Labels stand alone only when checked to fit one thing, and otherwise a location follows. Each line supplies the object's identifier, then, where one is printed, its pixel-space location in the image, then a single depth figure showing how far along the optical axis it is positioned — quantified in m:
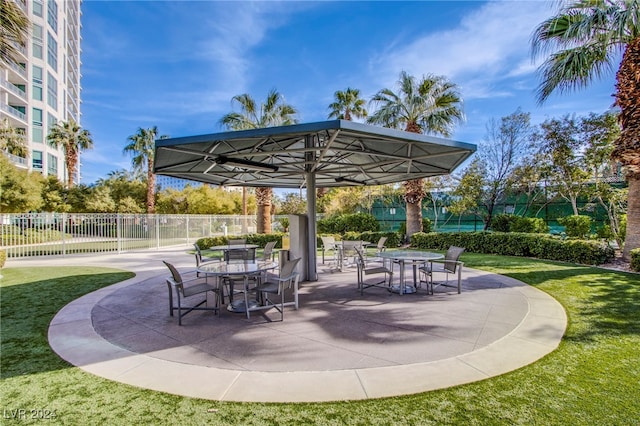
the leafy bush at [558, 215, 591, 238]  14.34
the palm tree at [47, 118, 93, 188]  28.53
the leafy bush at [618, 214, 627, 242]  12.32
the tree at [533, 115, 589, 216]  14.53
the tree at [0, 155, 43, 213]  17.58
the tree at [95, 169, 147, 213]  29.52
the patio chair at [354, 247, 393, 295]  6.64
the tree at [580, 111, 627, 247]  13.73
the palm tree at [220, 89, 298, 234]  17.28
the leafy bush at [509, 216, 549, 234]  15.95
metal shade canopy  5.00
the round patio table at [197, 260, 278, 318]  5.25
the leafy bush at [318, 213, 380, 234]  21.14
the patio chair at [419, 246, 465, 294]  6.73
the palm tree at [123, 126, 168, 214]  24.73
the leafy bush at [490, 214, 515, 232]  16.96
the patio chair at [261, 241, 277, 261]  8.96
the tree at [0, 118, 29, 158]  19.52
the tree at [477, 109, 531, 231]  16.97
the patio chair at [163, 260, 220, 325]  4.96
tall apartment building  29.67
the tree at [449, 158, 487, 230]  16.62
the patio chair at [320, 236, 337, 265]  10.72
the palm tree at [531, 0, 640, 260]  8.62
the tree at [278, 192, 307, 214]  28.28
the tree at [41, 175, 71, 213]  25.30
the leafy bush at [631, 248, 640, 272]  8.53
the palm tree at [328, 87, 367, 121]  23.05
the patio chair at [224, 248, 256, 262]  8.66
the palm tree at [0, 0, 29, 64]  7.41
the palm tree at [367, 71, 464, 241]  14.52
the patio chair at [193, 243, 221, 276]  8.78
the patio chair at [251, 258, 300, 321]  5.11
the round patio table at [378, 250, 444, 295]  6.55
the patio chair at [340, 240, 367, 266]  9.30
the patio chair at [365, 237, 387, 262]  10.30
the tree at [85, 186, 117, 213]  26.61
